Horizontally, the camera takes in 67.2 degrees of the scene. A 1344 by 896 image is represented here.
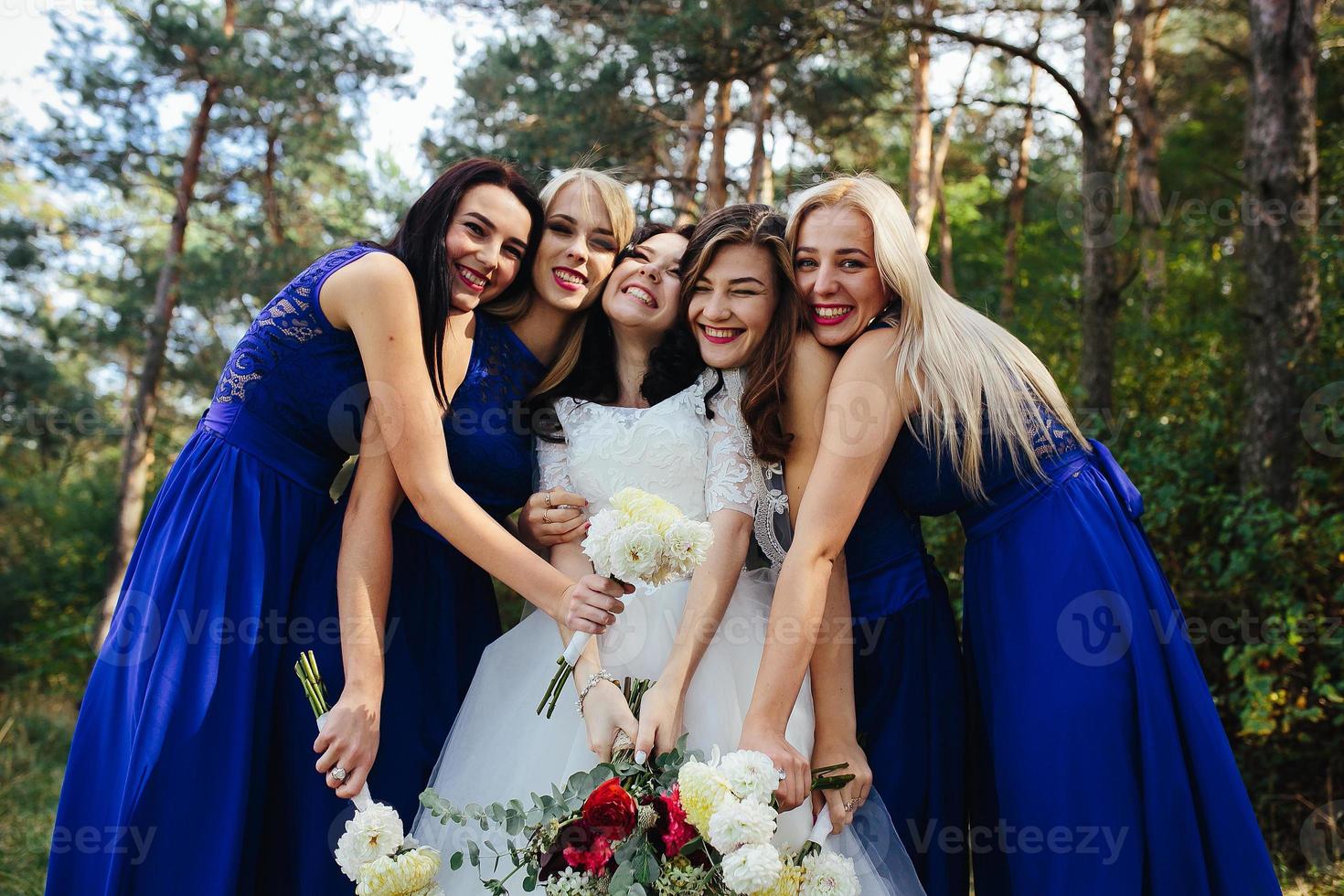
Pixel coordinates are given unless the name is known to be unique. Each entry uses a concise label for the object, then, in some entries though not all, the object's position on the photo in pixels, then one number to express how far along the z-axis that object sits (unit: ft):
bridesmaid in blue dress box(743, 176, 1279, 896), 8.42
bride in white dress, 8.80
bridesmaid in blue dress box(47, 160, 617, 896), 8.46
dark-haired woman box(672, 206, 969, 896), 9.59
